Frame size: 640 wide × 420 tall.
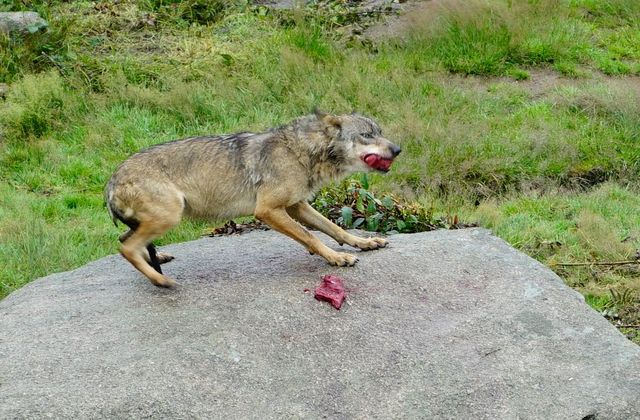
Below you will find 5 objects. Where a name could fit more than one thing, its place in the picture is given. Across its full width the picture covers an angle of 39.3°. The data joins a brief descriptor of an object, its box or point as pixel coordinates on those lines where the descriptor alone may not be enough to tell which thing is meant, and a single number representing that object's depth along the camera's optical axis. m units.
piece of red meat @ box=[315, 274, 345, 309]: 6.23
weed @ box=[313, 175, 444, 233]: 8.69
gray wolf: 6.54
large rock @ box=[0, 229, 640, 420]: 5.39
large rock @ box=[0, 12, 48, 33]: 14.24
